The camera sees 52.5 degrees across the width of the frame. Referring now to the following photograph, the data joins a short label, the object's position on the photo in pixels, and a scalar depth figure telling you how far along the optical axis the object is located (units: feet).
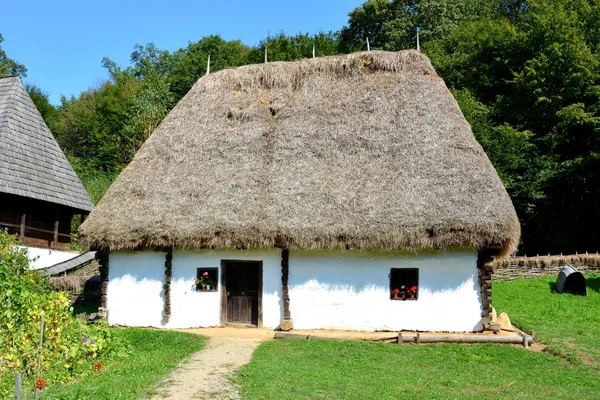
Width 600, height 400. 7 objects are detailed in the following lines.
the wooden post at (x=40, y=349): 29.50
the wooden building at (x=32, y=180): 66.28
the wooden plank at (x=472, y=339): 42.32
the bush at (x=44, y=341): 28.55
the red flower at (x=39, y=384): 23.36
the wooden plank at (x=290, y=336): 44.11
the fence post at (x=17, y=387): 22.36
